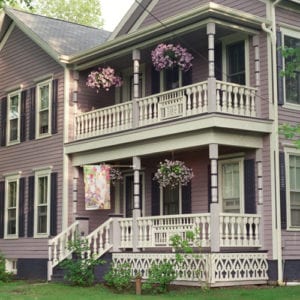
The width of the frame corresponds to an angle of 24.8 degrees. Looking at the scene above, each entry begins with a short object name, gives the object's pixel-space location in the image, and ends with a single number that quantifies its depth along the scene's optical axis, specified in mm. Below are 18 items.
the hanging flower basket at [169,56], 19172
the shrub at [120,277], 17266
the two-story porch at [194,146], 17094
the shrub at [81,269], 18938
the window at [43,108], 23938
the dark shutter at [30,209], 23969
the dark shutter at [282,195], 17594
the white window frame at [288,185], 17797
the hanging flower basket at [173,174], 19000
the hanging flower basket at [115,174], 21703
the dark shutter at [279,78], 17984
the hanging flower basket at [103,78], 21781
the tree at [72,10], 49844
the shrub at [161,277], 16344
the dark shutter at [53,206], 22875
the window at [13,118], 25578
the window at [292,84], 18516
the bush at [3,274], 22359
